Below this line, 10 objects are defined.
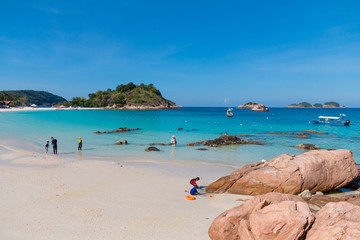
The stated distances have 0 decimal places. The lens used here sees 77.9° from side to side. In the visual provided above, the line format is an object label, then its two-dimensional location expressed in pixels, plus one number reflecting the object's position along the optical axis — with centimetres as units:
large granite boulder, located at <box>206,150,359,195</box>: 1188
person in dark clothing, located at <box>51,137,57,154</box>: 2249
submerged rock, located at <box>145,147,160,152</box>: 2584
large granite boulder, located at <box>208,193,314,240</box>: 630
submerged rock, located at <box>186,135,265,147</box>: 2988
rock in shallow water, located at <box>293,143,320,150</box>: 2848
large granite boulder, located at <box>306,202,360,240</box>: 554
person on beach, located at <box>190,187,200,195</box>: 1213
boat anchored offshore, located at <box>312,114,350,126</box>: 6212
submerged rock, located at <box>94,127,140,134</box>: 4072
